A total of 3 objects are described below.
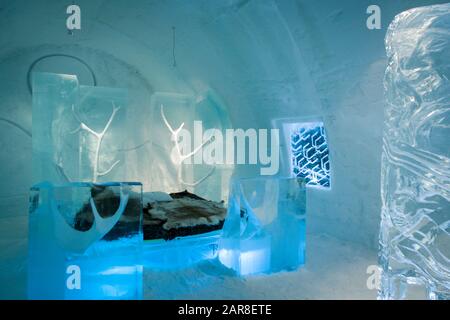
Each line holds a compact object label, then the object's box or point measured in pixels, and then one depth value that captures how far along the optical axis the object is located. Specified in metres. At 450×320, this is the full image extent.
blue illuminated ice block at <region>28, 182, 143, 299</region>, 2.17
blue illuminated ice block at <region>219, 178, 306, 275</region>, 3.00
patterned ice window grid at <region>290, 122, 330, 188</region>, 4.73
